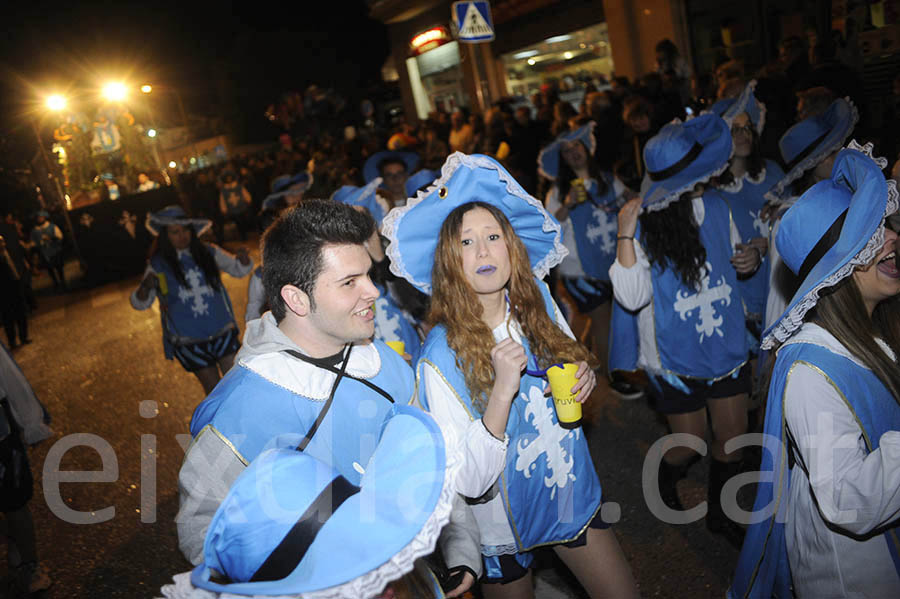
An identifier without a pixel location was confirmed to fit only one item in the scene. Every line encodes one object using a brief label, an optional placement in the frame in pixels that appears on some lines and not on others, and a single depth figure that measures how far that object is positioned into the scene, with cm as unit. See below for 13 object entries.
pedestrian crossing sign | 1003
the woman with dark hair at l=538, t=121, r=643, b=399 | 549
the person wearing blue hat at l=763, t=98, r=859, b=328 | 385
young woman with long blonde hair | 241
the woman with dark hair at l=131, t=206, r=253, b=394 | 561
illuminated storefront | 1393
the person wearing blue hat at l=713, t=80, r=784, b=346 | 432
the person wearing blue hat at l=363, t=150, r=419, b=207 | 589
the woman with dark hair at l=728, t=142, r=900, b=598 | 188
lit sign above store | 1875
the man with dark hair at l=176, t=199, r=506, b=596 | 191
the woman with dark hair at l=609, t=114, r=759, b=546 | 349
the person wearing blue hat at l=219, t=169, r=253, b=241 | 1894
